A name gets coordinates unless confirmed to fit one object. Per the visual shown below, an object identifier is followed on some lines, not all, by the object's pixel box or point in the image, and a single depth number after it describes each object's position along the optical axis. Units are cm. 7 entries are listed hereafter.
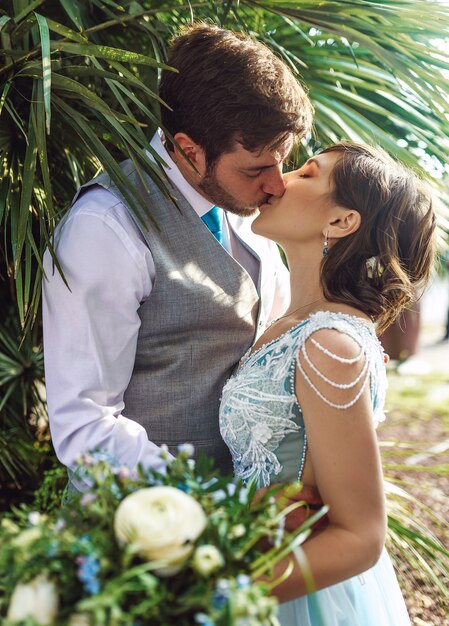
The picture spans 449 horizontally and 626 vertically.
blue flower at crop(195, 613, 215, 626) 75
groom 150
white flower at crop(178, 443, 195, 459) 93
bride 124
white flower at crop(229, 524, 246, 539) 85
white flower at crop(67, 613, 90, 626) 77
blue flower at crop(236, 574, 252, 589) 78
